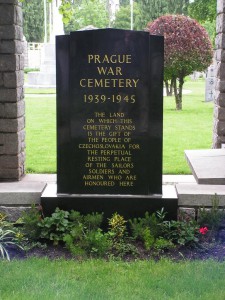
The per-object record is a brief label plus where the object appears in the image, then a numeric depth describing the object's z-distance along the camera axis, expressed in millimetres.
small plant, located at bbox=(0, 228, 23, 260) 5023
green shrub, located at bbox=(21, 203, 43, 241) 5301
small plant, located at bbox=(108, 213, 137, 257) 5066
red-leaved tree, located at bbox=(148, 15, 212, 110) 18312
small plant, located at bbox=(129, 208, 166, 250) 5133
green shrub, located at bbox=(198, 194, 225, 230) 5387
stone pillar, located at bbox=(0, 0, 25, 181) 6211
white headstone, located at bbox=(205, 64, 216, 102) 22438
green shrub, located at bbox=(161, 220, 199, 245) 5158
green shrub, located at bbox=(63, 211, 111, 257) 4930
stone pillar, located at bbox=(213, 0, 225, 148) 7367
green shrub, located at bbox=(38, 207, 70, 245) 5242
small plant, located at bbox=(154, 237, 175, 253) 5059
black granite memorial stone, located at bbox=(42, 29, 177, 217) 5488
